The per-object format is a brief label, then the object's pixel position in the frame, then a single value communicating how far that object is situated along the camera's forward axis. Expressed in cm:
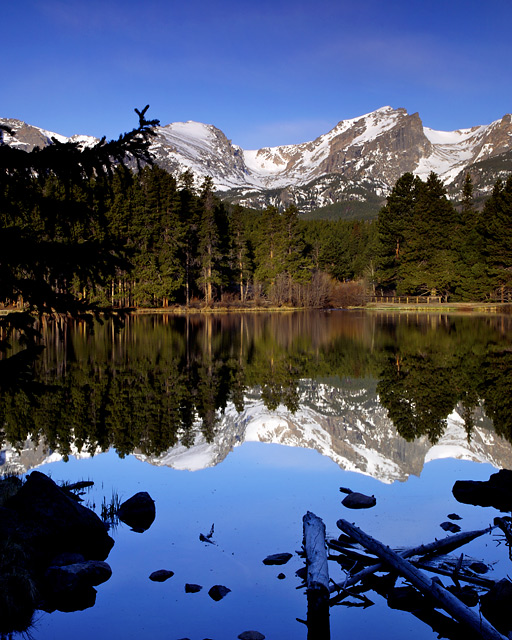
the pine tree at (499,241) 5747
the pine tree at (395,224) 6661
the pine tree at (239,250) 6894
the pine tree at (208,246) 6178
